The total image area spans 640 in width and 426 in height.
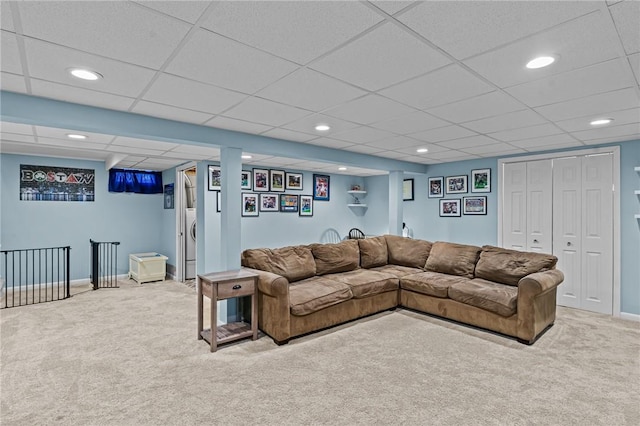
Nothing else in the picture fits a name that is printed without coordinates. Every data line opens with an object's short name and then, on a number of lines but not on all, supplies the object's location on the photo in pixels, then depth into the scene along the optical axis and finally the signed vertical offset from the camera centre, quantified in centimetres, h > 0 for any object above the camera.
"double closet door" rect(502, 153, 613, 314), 450 -10
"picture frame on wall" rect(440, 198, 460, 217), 614 +7
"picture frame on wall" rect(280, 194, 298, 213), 679 +17
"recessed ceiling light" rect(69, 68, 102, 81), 217 +90
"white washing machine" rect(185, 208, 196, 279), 667 -65
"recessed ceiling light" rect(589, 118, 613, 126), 332 +91
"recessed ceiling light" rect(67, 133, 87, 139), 404 +91
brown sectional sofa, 347 -87
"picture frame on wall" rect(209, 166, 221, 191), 568 +56
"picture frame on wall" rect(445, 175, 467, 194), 600 +50
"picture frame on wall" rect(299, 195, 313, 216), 711 +14
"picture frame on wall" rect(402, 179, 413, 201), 694 +45
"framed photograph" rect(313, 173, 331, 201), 734 +54
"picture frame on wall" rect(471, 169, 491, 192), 566 +53
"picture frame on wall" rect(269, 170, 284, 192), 655 +61
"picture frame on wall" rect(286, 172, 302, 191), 682 +63
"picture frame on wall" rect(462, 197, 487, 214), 576 +12
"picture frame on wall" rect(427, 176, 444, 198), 636 +48
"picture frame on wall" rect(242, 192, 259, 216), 623 +14
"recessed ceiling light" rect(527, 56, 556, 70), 199 +90
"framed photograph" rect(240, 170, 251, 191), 615 +58
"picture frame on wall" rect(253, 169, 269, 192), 631 +59
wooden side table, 327 -84
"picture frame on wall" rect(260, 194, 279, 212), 647 +16
